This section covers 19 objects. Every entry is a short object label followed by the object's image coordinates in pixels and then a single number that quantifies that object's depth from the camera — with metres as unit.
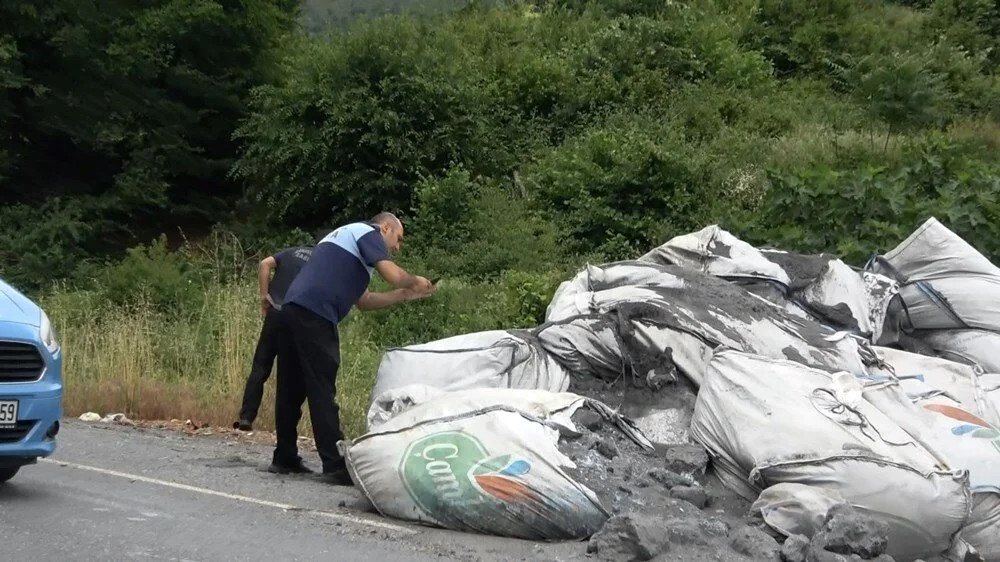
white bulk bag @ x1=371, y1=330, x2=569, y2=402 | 6.29
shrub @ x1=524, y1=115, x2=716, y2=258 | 13.14
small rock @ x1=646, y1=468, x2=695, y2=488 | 5.35
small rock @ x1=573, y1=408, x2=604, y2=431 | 5.57
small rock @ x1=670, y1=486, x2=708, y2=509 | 5.23
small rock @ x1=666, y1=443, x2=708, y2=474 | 5.49
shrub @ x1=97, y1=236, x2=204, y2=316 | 13.15
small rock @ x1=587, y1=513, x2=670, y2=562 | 4.53
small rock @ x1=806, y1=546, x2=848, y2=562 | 4.50
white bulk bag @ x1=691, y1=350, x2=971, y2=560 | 4.93
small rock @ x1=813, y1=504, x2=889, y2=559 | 4.57
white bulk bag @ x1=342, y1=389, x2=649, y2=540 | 4.89
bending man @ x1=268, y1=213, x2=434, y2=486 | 5.98
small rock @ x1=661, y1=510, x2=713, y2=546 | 4.73
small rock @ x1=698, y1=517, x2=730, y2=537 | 4.88
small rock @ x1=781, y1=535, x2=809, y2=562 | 4.64
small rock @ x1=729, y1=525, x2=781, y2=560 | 4.68
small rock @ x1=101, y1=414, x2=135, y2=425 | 8.78
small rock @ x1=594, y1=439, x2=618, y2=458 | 5.40
